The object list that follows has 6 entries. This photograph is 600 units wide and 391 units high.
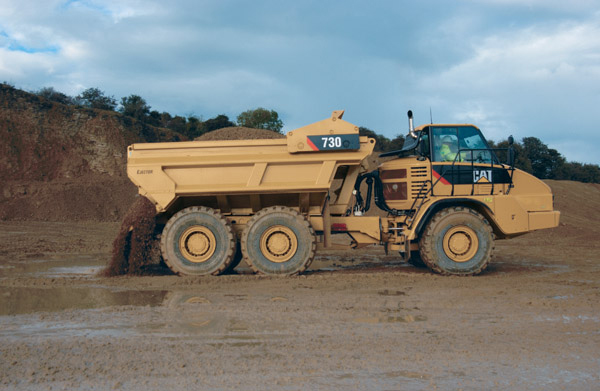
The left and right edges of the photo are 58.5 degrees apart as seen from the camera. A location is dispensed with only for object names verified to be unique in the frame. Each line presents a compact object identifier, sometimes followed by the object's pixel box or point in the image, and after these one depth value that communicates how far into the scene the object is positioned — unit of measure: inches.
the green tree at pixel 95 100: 1475.1
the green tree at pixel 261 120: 1481.3
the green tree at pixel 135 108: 1549.0
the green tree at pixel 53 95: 1369.5
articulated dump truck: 366.3
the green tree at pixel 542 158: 1413.6
